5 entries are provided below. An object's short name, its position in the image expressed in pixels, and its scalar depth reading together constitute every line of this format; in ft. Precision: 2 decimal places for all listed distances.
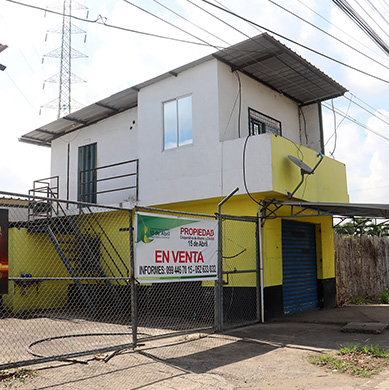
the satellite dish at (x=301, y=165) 33.55
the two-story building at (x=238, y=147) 34.09
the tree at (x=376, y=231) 86.64
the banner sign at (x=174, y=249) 23.15
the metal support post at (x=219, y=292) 27.99
